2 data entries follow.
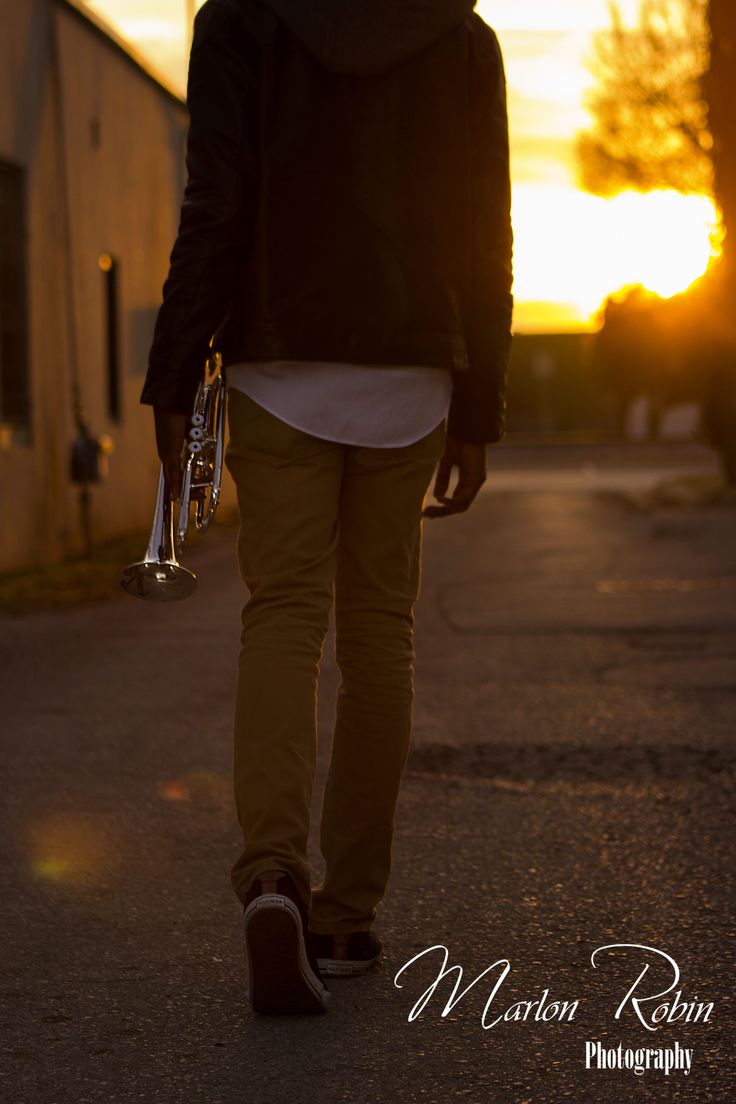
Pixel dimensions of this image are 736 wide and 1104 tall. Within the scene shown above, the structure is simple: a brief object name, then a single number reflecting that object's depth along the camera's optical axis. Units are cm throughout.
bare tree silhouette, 2747
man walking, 294
